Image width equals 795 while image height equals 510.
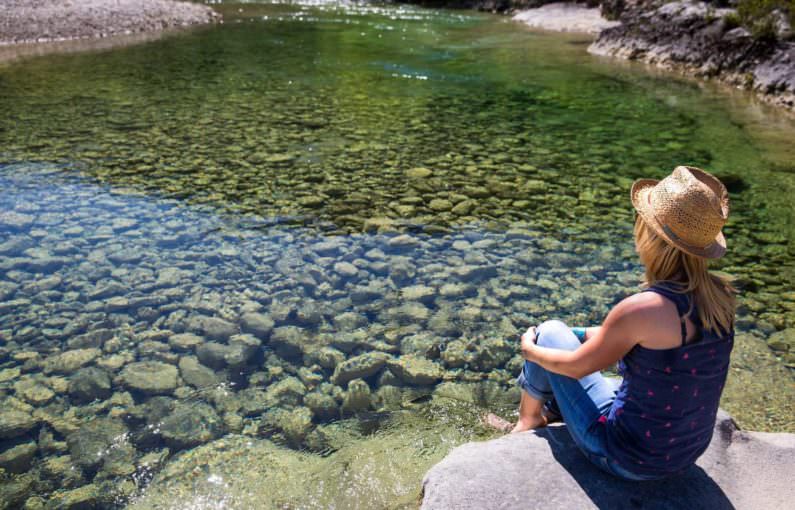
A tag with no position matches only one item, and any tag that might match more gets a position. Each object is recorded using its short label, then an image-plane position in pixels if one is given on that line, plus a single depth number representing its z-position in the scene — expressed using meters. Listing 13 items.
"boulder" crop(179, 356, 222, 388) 4.53
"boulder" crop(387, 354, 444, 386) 4.62
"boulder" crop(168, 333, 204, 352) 4.91
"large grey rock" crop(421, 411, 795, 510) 2.90
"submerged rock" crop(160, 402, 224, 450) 3.97
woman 2.68
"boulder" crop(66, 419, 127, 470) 3.80
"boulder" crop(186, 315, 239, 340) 5.07
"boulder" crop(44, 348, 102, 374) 4.61
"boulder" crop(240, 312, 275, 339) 5.14
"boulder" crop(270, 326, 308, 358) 4.91
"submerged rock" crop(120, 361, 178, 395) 4.44
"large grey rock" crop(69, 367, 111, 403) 4.35
